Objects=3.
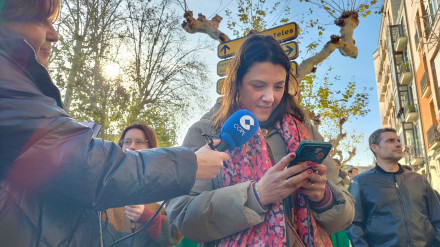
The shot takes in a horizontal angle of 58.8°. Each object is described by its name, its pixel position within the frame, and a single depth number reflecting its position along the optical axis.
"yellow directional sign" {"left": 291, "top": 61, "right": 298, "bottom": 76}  6.49
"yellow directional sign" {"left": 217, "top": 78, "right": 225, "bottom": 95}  7.29
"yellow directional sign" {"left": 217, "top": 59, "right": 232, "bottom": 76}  7.29
